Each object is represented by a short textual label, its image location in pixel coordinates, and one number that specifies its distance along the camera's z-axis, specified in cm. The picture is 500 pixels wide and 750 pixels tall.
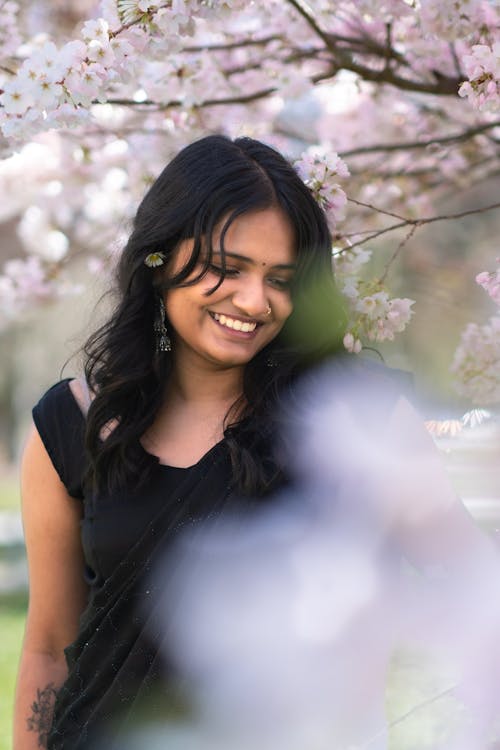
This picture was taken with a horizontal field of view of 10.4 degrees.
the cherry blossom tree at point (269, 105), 312
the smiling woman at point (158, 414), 300
